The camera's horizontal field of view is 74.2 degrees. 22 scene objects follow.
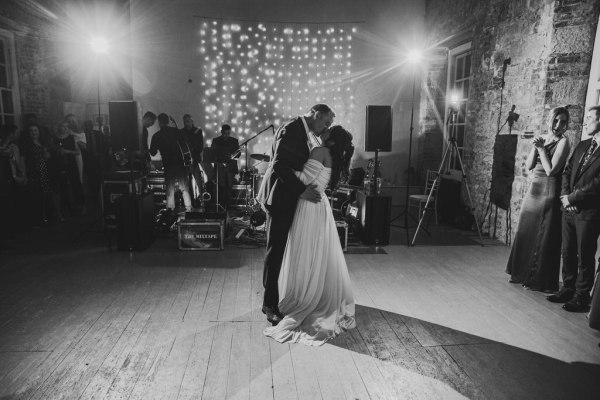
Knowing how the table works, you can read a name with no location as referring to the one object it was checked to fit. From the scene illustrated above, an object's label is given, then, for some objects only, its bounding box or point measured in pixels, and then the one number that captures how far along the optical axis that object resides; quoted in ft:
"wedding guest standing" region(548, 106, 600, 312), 10.55
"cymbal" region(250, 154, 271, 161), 22.31
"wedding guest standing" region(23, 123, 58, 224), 19.56
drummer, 22.94
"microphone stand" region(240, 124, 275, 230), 23.10
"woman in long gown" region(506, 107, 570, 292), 11.76
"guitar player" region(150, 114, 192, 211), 19.12
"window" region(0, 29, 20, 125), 22.58
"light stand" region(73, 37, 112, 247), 26.61
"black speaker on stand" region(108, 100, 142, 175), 16.10
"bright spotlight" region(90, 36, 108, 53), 26.64
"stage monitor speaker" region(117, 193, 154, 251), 15.89
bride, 9.47
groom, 9.30
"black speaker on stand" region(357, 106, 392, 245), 17.44
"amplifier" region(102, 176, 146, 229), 18.63
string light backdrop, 26.25
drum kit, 21.68
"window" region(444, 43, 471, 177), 23.17
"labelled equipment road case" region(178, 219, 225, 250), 16.21
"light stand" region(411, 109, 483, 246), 24.50
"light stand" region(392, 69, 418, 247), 17.74
